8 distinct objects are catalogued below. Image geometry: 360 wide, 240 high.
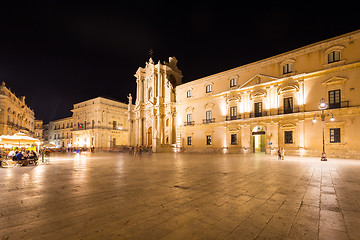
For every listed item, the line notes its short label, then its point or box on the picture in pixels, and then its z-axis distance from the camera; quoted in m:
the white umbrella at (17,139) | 14.43
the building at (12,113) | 33.31
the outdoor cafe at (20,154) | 12.84
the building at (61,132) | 58.91
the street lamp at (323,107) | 14.57
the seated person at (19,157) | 12.93
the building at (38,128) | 65.76
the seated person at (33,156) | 13.32
